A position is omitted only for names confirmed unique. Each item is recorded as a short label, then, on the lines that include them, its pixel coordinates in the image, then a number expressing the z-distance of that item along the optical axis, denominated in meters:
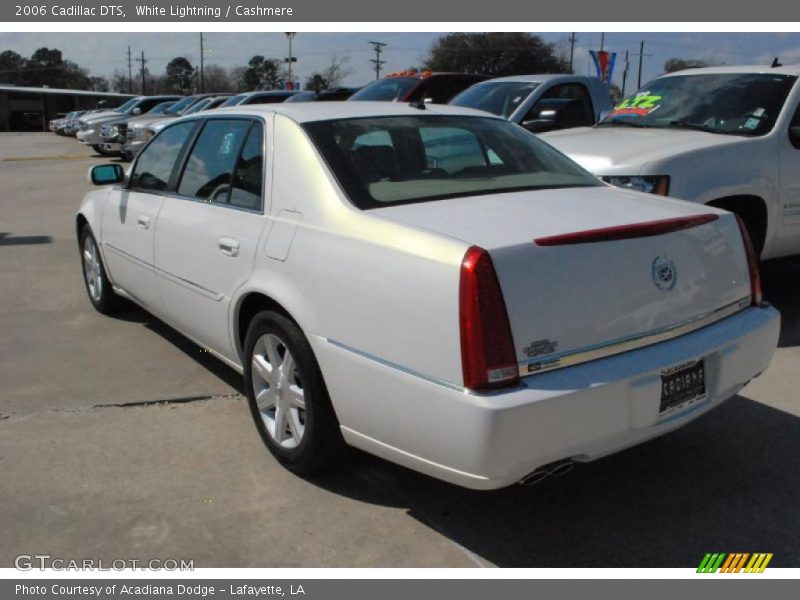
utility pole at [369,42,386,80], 70.72
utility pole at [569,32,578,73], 57.94
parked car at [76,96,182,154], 21.28
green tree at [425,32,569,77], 58.94
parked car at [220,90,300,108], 17.03
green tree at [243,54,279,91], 81.25
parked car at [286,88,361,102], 14.98
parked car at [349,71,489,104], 10.41
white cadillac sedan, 2.51
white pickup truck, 5.09
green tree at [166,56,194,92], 83.69
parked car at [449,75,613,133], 8.48
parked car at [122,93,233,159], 17.80
